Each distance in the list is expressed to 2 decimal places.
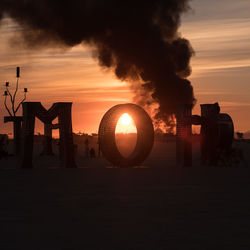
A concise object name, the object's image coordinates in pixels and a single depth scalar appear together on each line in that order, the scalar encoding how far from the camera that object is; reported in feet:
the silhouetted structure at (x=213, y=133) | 114.11
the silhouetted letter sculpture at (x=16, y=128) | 158.92
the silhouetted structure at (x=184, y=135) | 110.32
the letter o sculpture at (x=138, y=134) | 108.78
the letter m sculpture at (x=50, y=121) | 107.55
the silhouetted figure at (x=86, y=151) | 152.23
